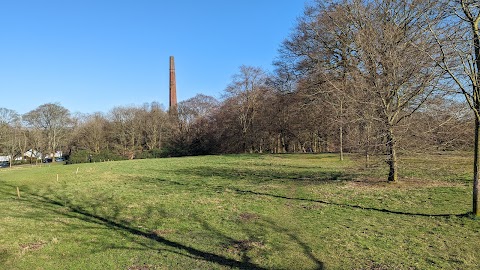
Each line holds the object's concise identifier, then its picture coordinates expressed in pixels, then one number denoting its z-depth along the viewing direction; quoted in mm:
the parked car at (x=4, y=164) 58025
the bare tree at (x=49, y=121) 56656
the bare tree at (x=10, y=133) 48844
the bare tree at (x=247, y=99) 45094
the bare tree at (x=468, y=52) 7762
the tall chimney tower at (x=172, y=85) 71438
